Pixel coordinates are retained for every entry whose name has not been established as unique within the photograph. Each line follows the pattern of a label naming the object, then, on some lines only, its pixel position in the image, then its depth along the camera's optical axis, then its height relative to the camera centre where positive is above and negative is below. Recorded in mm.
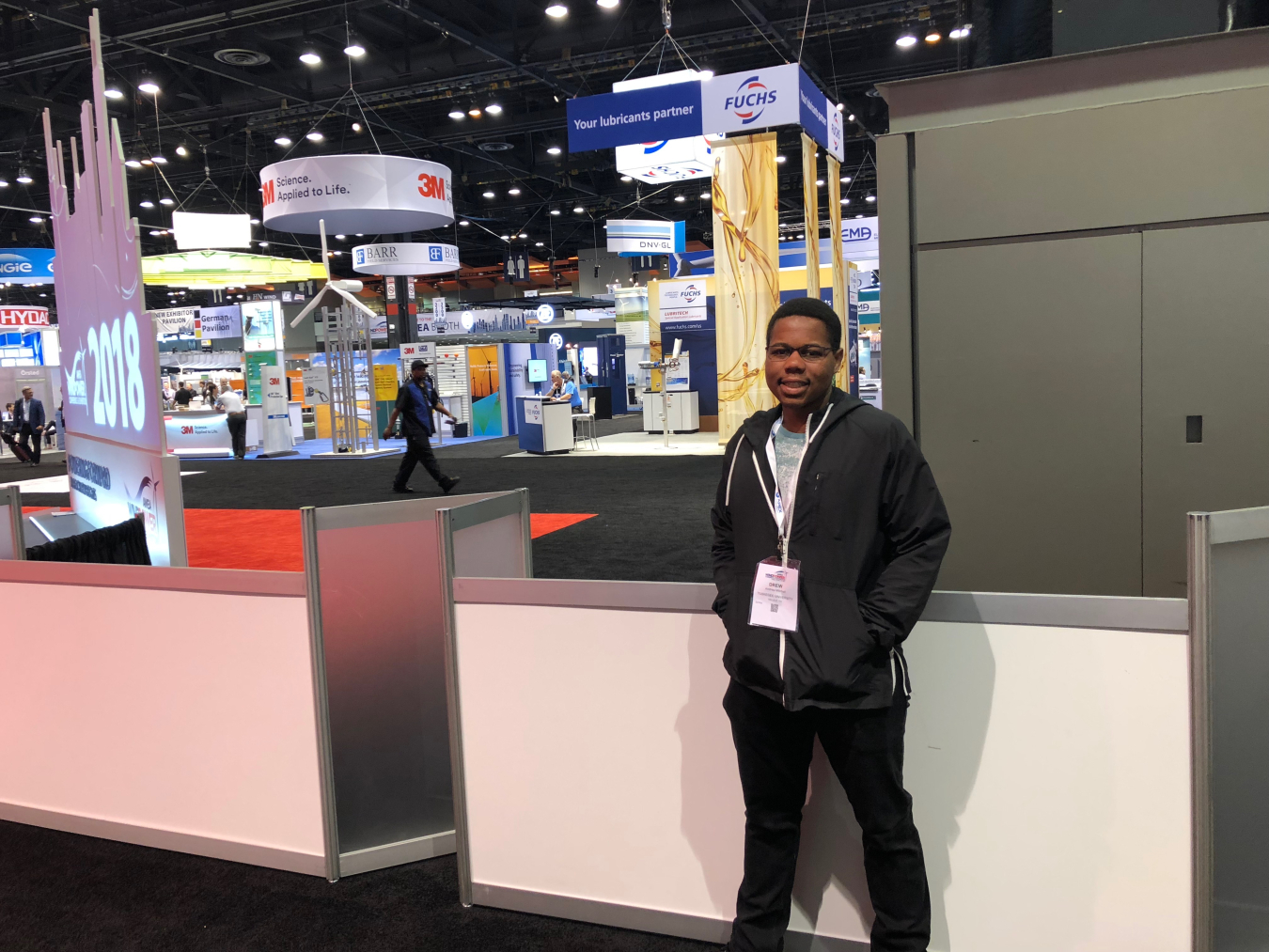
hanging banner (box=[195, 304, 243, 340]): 26031 +2083
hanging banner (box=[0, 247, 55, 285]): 16984 +2525
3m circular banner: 9898 +2162
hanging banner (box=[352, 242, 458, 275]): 15078 +2124
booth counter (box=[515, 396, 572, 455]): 14383 -661
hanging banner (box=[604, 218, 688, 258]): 17797 +2738
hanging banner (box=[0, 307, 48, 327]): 21438 +2039
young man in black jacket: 1672 -412
